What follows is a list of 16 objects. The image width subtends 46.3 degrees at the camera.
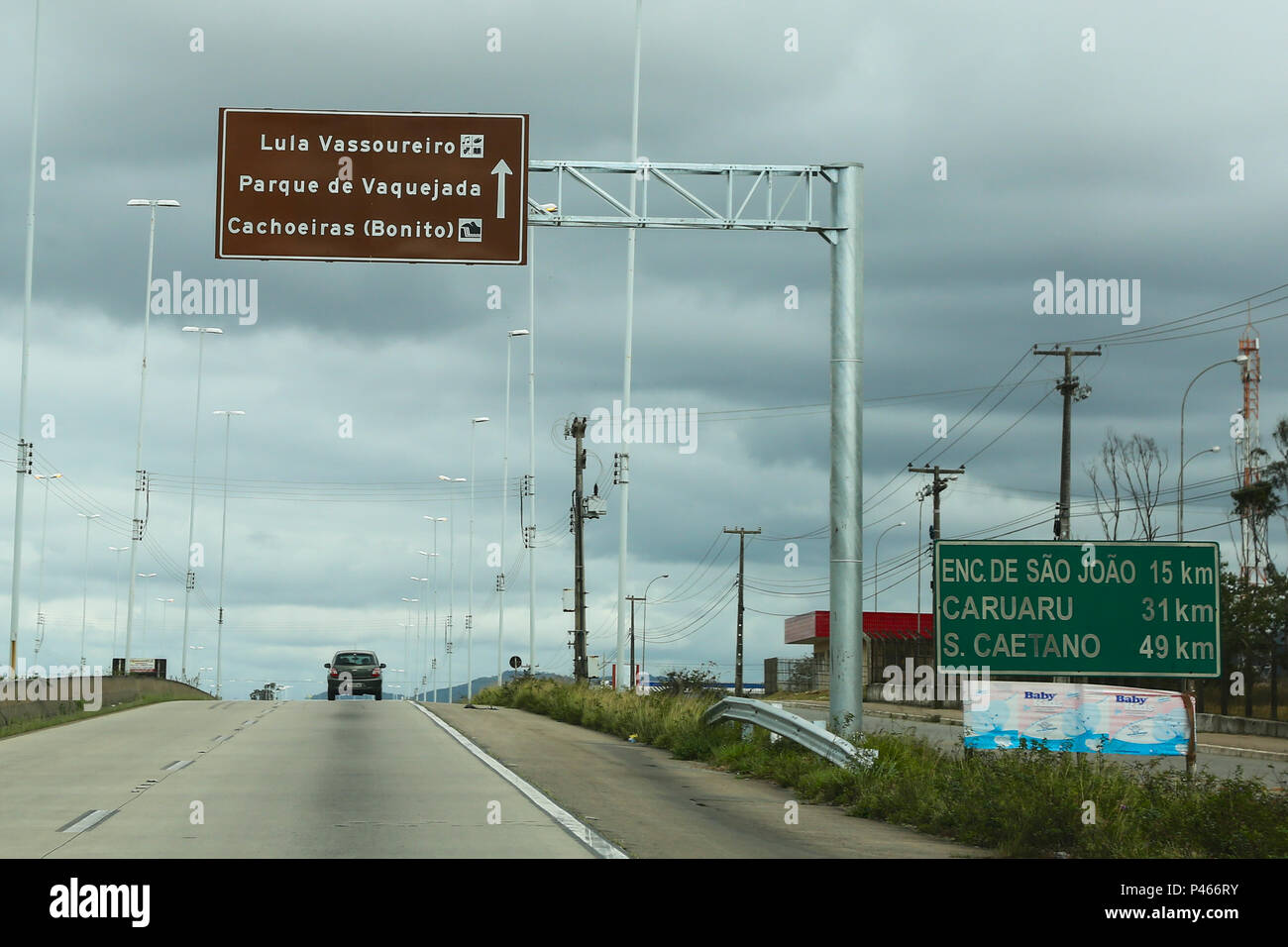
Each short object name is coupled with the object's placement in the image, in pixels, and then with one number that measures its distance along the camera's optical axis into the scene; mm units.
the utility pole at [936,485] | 70188
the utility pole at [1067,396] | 51475
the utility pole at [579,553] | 47844
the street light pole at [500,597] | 68062
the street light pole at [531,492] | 56469
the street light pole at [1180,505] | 56469
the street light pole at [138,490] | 61219
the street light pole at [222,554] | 88188
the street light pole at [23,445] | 40562
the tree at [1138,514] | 65125
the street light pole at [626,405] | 38438
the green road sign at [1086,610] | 18188
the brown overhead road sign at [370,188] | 20188
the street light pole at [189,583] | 80000
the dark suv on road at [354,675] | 58719
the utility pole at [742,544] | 85812
